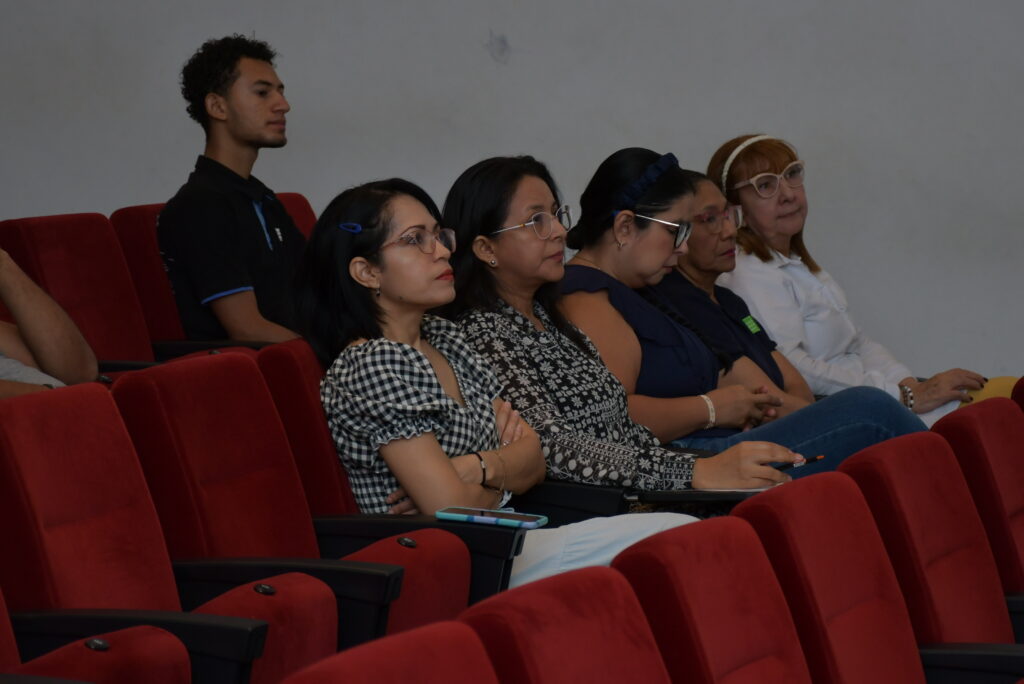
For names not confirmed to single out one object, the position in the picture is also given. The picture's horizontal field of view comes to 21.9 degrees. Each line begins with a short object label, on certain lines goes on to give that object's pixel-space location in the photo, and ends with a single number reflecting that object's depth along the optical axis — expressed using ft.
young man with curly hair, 16.03
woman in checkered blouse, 12.62
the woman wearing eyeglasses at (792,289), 16.91
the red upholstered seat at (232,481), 12.05
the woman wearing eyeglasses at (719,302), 15.91
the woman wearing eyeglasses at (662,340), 14.55
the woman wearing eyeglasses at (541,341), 13.50
